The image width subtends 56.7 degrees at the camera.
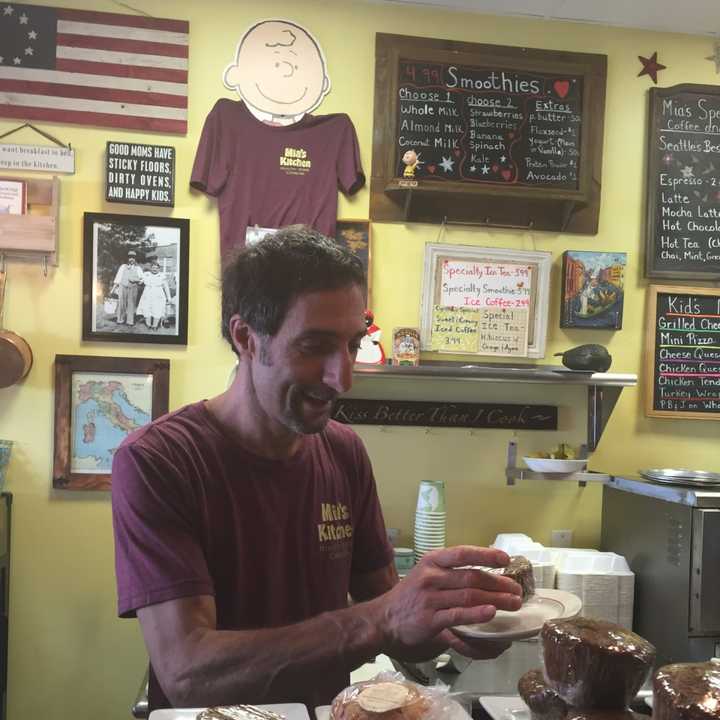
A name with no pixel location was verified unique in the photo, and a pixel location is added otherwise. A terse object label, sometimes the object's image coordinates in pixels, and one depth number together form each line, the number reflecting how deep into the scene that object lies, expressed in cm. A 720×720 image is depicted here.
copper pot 254
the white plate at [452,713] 92
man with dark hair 104
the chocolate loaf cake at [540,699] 84
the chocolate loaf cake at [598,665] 76
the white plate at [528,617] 108
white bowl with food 262
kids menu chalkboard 290
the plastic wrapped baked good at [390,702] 88
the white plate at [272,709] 94
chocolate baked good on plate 128
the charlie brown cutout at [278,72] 271
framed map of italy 262
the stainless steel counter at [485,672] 205
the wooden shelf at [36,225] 254
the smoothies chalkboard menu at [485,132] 275
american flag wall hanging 261
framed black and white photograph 263
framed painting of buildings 283
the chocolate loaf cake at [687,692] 59
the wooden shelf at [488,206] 275
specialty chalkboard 290
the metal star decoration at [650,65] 290
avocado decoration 260
